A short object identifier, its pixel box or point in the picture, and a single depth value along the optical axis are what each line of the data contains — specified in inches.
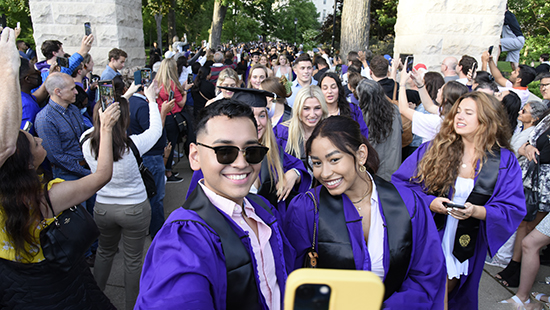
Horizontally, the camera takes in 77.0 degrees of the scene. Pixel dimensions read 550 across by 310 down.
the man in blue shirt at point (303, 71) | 249.9
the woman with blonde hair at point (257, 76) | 226.8
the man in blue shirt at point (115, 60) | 243.3
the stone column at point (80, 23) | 256.4
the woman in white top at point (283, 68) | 388.5
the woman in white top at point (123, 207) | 120.1
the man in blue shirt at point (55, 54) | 187.0
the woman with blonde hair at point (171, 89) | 235.3
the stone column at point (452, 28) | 308.2
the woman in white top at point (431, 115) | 146.8
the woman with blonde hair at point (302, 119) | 143.3
